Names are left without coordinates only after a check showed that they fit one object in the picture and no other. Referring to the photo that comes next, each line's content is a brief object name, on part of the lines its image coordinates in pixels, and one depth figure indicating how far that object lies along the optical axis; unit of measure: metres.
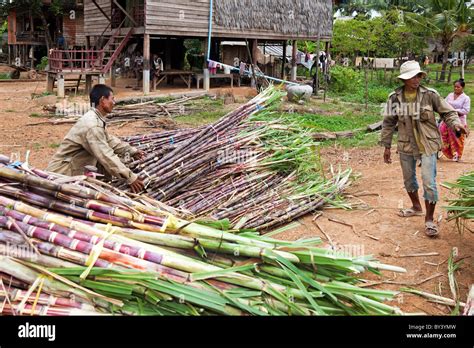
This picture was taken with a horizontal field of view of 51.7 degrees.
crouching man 4.14
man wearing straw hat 4.70
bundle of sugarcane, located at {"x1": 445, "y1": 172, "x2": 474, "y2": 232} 3.80
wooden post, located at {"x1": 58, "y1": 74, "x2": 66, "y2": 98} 14.57
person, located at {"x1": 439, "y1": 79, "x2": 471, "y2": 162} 7.62
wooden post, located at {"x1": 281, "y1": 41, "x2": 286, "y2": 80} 21.86
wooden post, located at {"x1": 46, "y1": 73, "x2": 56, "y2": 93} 16.28
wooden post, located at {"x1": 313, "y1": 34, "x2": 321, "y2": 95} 18.84
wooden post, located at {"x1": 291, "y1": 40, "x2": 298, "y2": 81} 20.98
